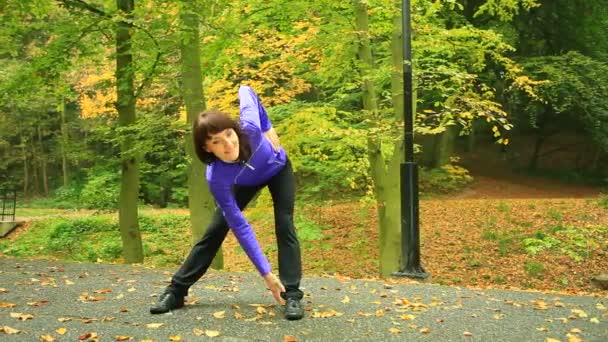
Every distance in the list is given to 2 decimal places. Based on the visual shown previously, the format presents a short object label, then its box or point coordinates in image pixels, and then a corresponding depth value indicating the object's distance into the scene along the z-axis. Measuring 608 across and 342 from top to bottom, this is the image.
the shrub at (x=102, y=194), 13.54
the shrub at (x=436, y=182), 19.89
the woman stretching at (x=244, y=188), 3.72
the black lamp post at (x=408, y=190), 7.12
